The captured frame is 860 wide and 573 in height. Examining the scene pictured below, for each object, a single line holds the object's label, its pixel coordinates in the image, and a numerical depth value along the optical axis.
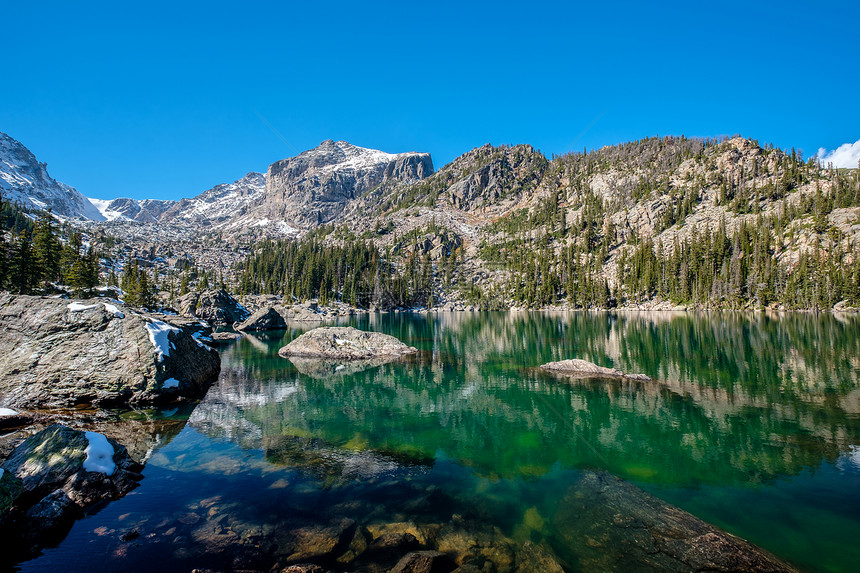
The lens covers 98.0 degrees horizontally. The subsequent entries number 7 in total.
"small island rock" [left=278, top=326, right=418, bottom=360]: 35.22
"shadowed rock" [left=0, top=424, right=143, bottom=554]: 7.93
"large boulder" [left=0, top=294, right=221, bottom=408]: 17.08
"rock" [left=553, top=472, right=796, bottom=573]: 7.09
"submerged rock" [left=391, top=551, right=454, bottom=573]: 6.91
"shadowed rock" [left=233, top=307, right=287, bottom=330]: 68.62
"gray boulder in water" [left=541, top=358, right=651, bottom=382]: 25.03
